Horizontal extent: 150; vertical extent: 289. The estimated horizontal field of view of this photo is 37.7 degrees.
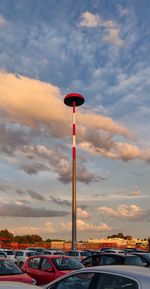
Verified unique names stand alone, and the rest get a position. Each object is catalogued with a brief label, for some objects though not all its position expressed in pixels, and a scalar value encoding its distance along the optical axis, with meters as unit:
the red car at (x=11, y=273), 5.30
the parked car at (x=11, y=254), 15.23
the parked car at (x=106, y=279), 2.53
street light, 20.54
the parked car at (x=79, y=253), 14.61
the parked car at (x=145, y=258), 7.56
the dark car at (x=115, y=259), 7.05
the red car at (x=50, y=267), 6.60
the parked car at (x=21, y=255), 14.36
